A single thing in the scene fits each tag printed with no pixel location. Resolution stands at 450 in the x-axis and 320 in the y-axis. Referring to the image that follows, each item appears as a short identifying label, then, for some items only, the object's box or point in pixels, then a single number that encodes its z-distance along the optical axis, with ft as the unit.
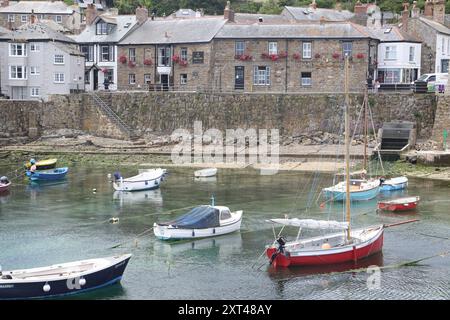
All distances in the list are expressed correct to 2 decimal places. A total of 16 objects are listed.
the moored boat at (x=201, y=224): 105.19
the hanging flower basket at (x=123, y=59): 210.79
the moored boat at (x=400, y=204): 124.26
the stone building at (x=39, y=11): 308.60
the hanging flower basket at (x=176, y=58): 203.82
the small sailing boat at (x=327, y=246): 92.43
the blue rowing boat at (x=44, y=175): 154.92
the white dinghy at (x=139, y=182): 142.72
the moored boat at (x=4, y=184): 140.46
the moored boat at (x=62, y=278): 79.36
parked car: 186.80
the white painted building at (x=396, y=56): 204.33
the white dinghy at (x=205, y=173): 156.66
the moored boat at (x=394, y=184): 141.28
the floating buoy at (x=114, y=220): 116.06
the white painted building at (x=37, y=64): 206.39
